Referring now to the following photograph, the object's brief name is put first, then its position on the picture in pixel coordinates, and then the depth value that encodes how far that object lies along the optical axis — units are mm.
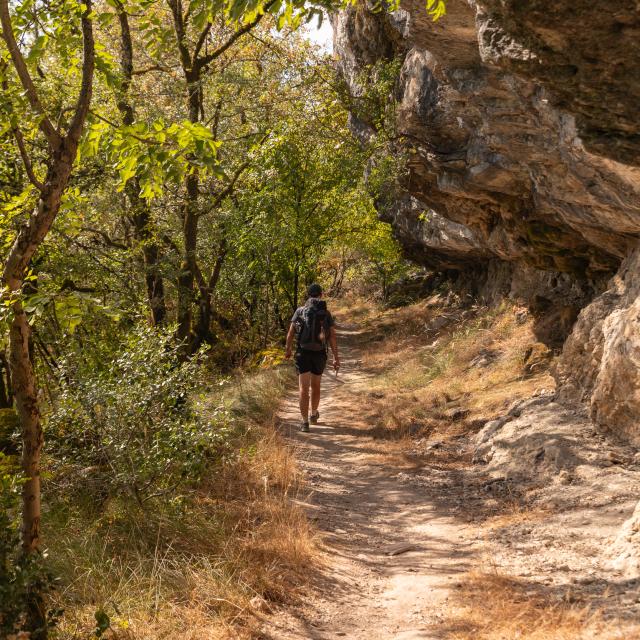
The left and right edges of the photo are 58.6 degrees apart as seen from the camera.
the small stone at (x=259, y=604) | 3575
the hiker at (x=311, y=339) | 8203
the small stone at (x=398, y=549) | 4617
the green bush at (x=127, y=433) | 4586
